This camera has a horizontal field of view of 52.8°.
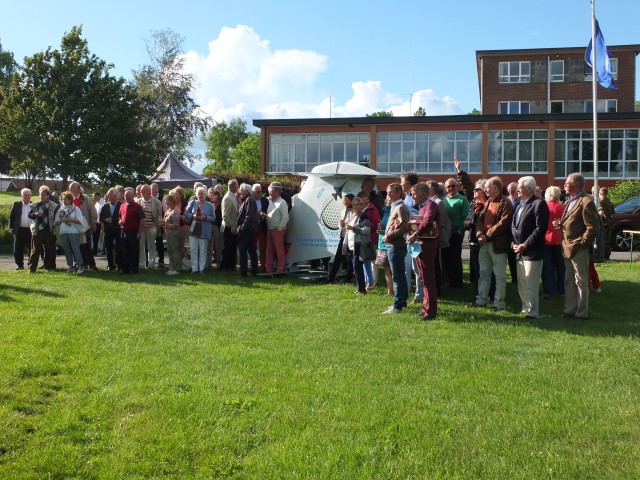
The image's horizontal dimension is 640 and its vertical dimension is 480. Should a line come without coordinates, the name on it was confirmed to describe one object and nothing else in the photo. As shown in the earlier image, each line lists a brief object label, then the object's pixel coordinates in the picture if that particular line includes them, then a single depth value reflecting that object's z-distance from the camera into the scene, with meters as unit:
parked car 19.16
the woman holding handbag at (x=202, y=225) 13.34
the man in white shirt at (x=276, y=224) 13.02
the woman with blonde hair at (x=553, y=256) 10.32
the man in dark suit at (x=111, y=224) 13.81
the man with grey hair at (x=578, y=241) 8.53
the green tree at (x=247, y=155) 78.12
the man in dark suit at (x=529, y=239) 8.82
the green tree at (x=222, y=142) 101.06
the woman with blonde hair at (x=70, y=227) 13.48
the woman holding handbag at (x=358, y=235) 10.54
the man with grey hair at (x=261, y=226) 13.36
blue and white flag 22.50
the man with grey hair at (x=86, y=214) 14.15
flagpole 23.03
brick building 39.53
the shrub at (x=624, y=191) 26.59
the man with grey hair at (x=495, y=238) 9.28
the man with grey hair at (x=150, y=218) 14.12
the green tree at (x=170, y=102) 51.84
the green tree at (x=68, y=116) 31.94
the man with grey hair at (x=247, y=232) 12.78
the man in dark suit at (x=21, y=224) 14.03
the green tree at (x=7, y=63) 67.81
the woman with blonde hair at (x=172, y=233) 13.45
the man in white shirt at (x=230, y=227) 13.37
